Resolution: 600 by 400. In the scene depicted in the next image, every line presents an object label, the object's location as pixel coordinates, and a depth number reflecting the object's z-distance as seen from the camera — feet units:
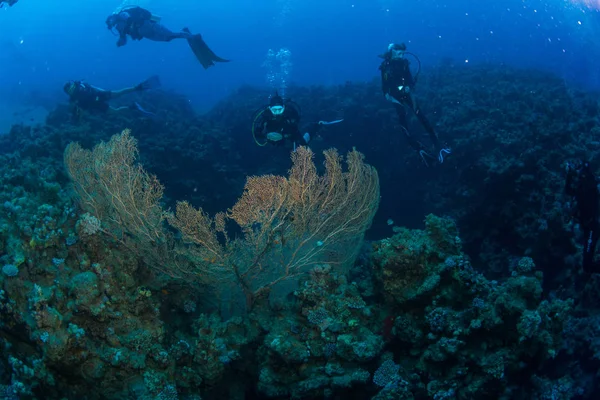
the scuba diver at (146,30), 43.73
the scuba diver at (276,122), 26.07
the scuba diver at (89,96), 36.24
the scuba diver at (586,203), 14.66
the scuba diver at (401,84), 31.37
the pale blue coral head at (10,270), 12.13
